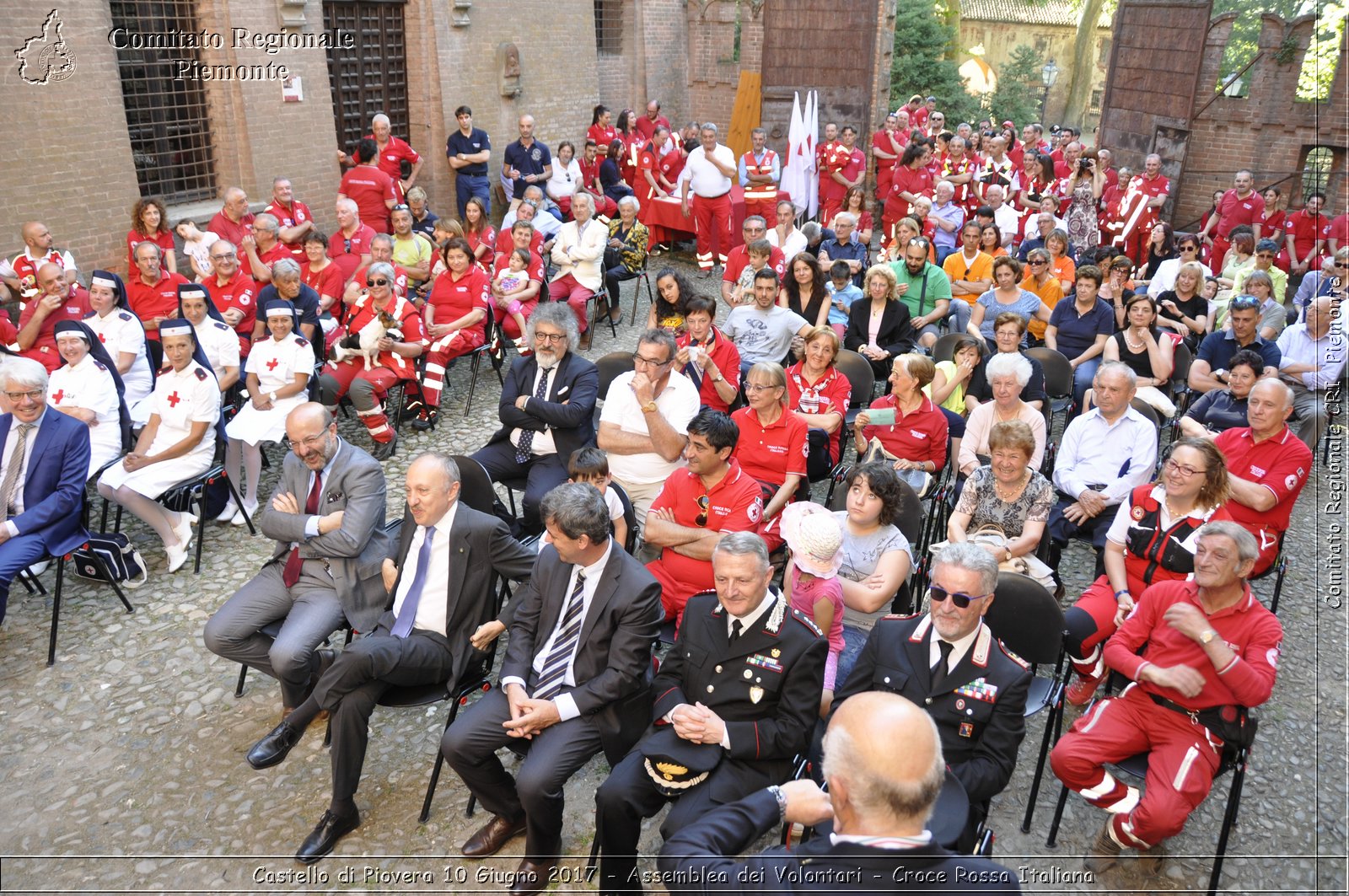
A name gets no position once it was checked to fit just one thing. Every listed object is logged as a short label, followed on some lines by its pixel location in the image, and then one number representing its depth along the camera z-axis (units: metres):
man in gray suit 4.66
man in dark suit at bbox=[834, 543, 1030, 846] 3.60
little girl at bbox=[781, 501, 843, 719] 4.23
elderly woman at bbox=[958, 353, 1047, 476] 5.70
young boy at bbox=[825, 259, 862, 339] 8.44
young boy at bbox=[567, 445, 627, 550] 4.81
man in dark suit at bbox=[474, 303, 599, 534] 5.97
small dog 7.89
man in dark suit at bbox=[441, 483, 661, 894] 3.89
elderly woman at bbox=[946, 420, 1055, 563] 5.01
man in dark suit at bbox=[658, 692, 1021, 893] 2.46
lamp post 28.59
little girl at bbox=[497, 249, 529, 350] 9.30
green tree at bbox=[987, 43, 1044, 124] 29.84
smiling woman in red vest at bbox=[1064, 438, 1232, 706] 4.62
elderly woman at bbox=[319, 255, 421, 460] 7.71
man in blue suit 5.36
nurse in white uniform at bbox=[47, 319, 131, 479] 6.27
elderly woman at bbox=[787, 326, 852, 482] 6.30
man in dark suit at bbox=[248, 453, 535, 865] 4.18
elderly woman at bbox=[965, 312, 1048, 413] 6.68
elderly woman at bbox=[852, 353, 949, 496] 6.02
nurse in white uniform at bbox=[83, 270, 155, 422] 6.88
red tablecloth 13.48
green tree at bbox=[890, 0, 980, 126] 24.36
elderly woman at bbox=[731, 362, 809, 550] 5.53
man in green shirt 8.38
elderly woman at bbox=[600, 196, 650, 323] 10.74
